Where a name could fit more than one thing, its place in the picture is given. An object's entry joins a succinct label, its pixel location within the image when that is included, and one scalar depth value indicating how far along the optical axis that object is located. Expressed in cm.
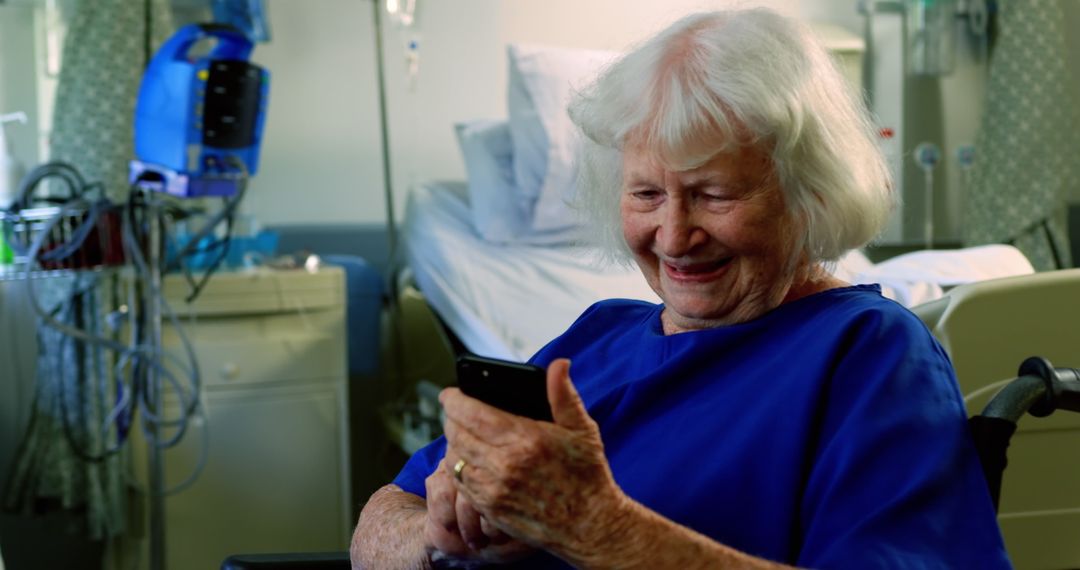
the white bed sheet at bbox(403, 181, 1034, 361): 204
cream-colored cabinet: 267
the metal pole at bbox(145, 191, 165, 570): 237
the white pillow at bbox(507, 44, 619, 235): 305
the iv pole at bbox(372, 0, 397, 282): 340
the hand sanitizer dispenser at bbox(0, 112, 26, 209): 266
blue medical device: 236
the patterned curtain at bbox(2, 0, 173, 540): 262
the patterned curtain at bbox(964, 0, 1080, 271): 349
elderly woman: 84
